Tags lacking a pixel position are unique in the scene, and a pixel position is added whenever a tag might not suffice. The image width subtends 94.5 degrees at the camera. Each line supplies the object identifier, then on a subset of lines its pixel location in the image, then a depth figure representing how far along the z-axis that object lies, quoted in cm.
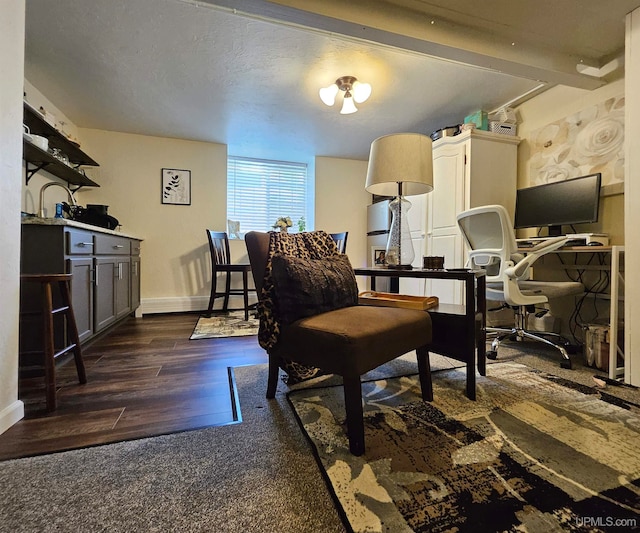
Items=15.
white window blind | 423
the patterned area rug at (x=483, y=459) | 75
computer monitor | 217
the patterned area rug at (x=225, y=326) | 265
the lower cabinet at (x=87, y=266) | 164
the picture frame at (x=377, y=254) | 407
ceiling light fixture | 242
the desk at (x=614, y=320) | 166
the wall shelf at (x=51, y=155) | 209
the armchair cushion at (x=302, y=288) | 123
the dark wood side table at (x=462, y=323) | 137
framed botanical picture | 368
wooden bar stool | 128
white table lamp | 172
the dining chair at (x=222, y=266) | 330
